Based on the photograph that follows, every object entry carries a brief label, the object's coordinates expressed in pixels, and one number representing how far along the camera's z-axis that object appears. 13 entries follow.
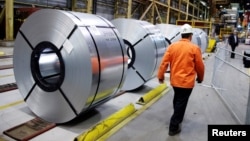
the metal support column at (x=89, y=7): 13.77
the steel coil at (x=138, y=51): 6.12
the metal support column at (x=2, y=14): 11.59
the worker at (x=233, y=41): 15.92
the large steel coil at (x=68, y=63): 3.71
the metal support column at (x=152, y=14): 21.02
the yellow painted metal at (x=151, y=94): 5.40
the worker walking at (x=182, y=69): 3.73
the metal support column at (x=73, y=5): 14.79
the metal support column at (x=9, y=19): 10.52
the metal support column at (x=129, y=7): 17.28
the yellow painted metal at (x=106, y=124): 3.42
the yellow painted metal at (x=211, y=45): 19.27
